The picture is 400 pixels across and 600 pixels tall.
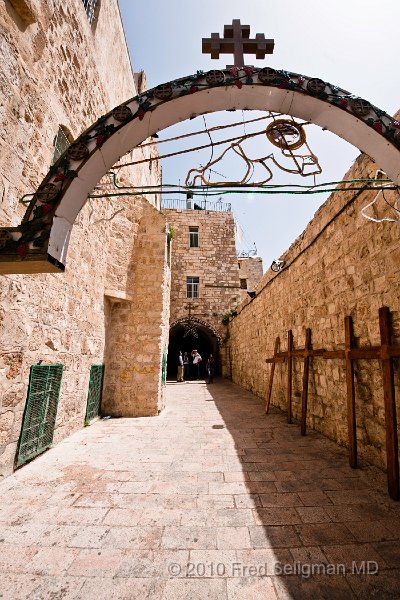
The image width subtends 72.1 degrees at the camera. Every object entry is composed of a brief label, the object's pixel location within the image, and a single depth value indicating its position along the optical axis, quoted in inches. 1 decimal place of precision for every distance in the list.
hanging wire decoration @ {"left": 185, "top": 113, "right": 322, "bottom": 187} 120.9
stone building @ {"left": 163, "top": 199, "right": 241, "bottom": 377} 703.7
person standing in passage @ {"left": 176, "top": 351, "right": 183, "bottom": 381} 600.7
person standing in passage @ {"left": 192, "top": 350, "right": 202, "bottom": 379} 589.9
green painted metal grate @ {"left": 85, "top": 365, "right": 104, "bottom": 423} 230.7
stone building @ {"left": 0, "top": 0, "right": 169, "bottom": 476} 127.2
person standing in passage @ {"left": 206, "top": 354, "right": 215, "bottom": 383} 571.2
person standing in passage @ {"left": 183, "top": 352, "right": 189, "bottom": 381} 695.7
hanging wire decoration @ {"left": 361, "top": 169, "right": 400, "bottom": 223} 121.9
